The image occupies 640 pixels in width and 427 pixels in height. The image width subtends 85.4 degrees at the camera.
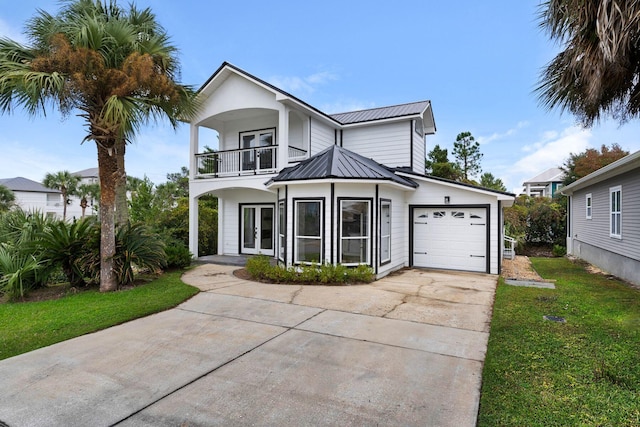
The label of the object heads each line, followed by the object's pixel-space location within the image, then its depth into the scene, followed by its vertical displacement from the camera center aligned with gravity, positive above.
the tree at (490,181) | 35.94 +3.86
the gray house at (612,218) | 9.63 +0.01
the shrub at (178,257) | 11.40 -1.32
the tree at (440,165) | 29.03 +4.57
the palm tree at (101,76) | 7.32 +3.10
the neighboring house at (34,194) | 39.75 +2.65
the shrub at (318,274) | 9.41 -1.57
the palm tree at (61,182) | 31.92 +3.26
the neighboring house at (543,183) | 48.81 +5.24
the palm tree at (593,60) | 5.28 +2.81
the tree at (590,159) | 27.81 +4.88
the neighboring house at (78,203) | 42.21 +1.62
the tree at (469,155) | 36.41 +6.65
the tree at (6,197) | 27.30 +1.58
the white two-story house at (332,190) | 10.22 +0.94
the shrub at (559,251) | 18.16 -1.73
